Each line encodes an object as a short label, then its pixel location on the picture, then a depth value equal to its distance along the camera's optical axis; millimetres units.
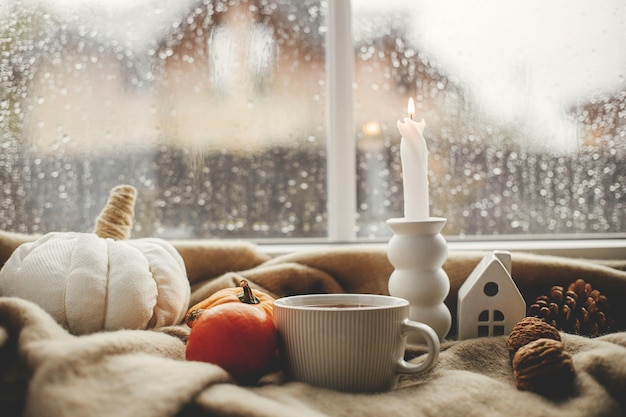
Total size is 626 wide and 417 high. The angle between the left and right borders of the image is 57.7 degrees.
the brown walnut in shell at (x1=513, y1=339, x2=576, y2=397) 631
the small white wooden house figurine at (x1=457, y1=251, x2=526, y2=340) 870
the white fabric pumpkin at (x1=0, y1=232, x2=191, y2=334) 729
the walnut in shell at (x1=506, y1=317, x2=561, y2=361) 744
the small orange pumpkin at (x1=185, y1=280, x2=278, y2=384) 655
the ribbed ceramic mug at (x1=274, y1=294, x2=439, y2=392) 637
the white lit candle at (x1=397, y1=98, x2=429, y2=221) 885
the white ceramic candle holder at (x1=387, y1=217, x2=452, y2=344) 866
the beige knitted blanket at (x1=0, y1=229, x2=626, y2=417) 493
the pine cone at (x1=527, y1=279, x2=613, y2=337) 917
